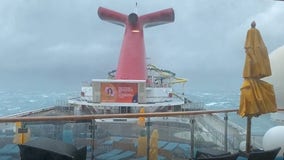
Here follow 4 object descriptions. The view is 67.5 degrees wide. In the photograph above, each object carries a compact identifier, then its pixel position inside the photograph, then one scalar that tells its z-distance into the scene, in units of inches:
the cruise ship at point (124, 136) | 73.2
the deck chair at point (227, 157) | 72.4
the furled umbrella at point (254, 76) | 98.5
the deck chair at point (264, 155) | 78.0
